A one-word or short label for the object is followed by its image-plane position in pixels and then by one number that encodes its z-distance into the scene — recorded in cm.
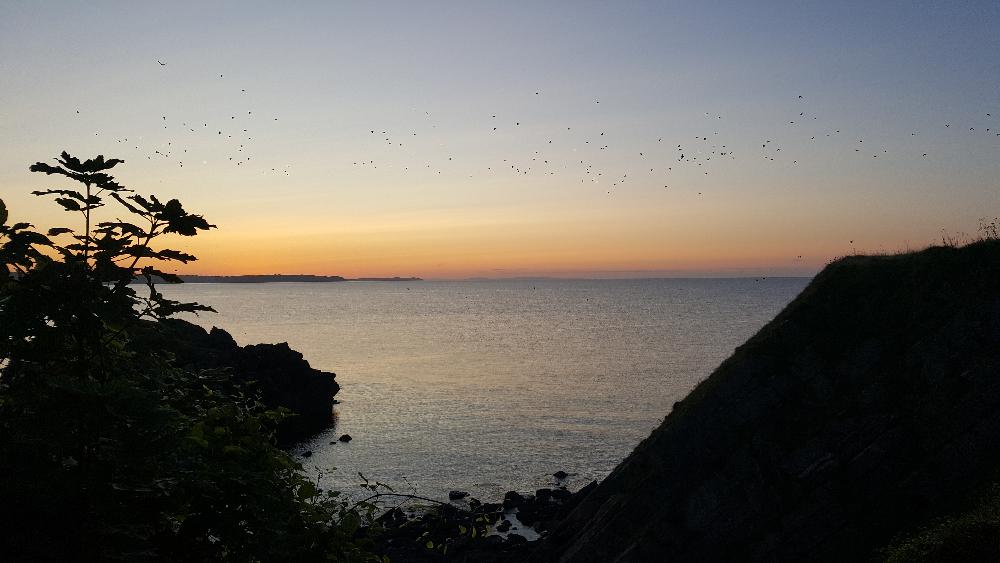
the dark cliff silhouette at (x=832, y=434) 2298
